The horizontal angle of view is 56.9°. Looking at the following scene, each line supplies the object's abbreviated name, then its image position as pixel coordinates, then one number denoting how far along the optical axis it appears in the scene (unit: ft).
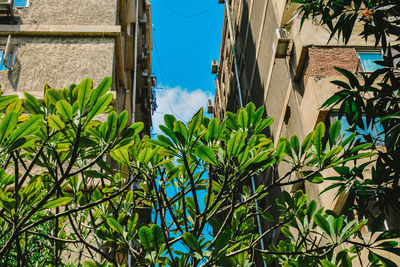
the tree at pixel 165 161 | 7.59
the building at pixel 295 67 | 22.91
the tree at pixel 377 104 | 11.20
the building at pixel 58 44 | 24.67
